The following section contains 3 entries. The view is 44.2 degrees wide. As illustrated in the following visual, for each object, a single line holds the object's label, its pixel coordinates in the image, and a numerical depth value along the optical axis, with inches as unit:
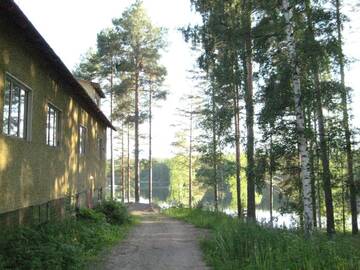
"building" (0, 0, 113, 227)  362.0
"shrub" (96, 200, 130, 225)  813.1
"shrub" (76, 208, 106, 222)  698.8
